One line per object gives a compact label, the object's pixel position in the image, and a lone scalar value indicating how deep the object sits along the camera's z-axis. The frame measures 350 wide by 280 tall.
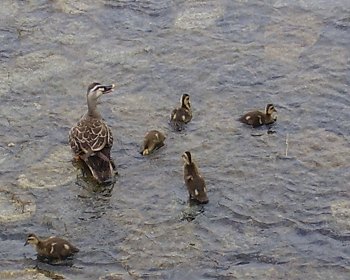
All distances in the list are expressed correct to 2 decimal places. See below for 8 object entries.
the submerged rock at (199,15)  19.30
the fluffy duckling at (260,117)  15.76
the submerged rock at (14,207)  13.80
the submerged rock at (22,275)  12.60
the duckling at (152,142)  15.16
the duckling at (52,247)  12.70
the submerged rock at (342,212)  13.48
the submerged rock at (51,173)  14.66
